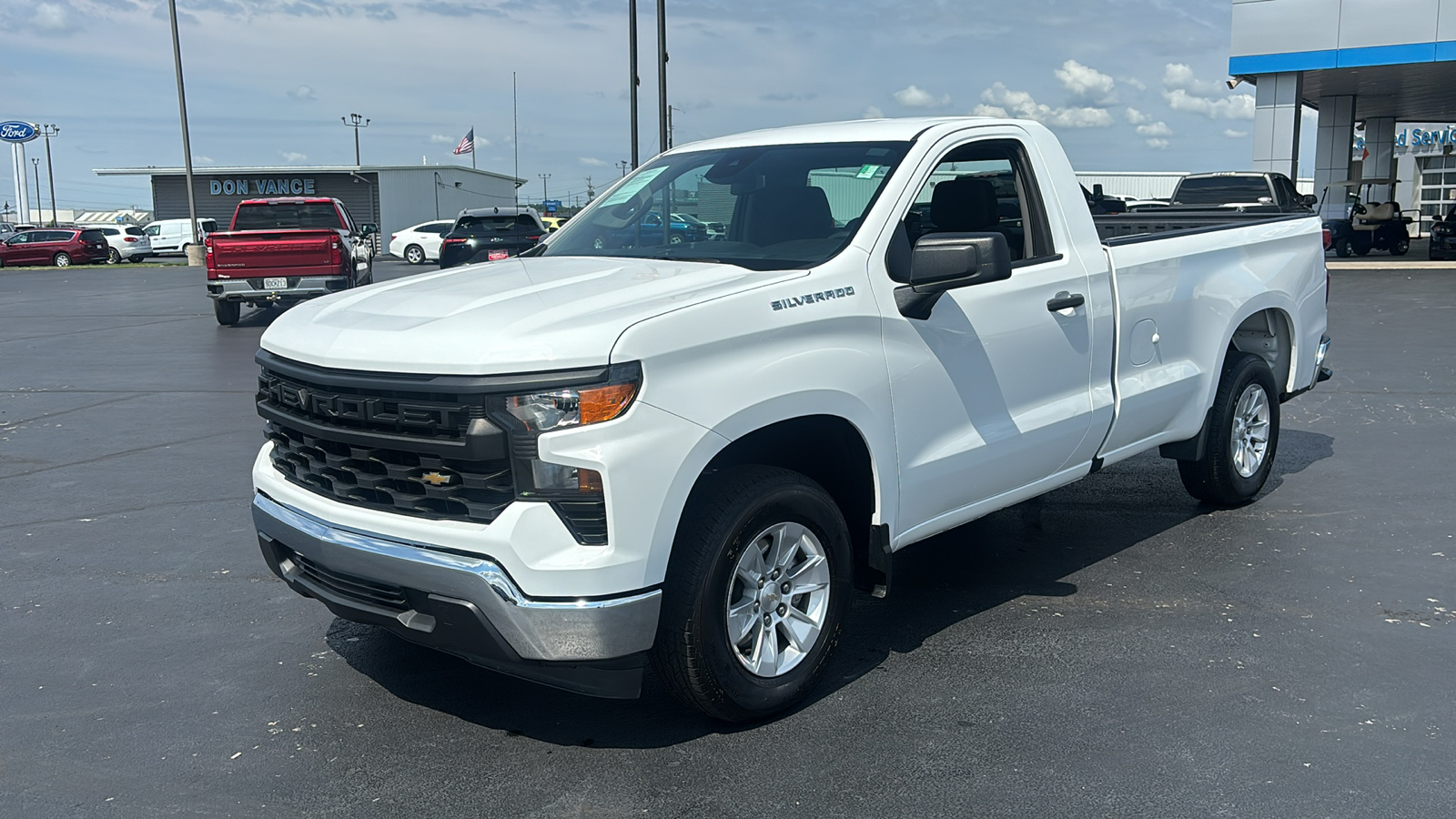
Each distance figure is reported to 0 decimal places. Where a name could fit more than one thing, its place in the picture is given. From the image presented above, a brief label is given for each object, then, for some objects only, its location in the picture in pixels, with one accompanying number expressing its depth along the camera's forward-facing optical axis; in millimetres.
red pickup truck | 17547
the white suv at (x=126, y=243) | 48938
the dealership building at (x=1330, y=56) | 27453
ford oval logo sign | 65812
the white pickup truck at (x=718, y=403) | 3500
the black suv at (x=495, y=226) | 23875
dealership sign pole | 66000
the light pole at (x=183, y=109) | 38000
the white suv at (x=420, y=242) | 42375
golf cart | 32375
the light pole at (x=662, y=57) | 20688
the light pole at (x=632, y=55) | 19875
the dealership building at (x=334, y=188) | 66562
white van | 52125
